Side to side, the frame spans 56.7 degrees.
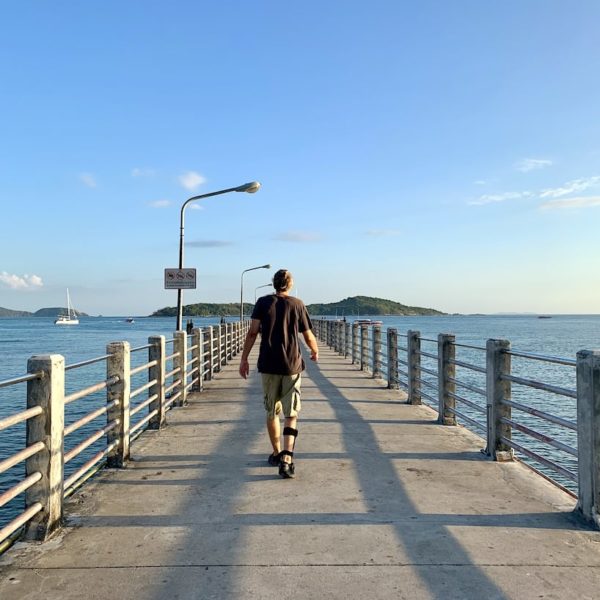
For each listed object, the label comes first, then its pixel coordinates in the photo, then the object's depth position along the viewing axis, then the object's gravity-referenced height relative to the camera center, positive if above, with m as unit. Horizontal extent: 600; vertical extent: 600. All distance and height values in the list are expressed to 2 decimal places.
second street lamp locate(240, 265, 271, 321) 35.59 +2.07
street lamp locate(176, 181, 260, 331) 14.33 +3.27
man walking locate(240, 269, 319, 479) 5.34 -0.30
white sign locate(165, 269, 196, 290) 13.95 +1.08
